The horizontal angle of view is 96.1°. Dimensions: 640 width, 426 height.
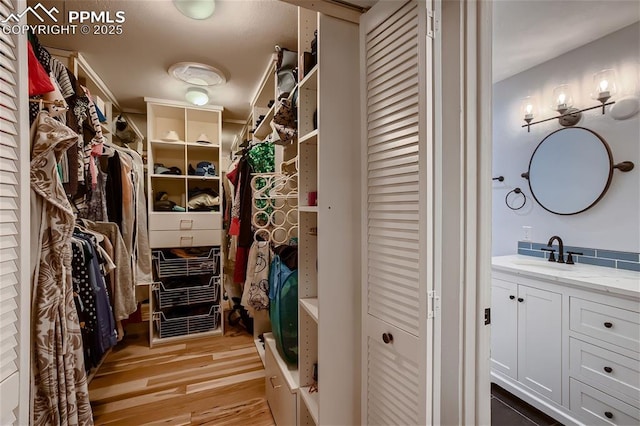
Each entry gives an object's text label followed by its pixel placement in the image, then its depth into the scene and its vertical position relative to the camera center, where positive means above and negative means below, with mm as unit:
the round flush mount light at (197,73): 2149 +1068
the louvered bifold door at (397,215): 833 -17
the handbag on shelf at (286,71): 1758 +869
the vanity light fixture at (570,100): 1805 +755
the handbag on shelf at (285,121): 1642 +524
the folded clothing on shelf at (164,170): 2857 +415
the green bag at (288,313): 1629 -582
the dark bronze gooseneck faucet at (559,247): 2078 -271
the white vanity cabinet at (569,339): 1444 -753
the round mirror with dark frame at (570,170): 1873 +273
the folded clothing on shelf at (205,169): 3006 +438
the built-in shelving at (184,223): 2785 -116
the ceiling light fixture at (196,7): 1504 +1088
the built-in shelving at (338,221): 1167 -44
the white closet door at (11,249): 652 -89
